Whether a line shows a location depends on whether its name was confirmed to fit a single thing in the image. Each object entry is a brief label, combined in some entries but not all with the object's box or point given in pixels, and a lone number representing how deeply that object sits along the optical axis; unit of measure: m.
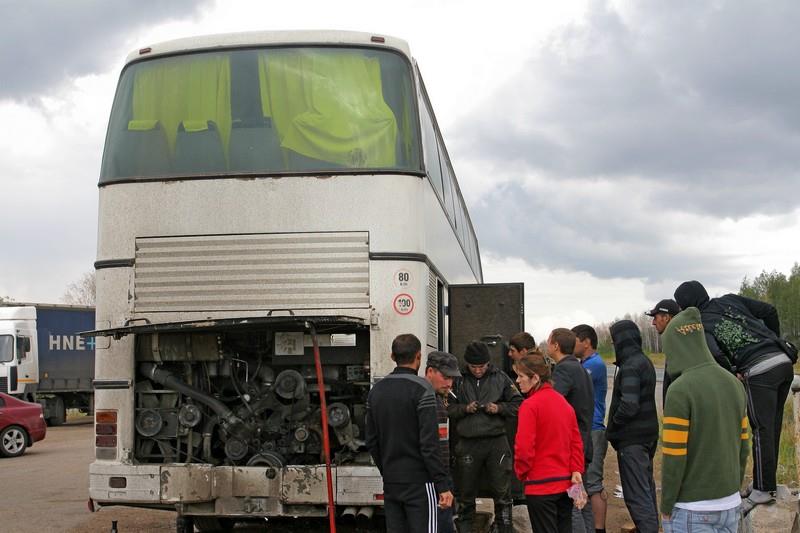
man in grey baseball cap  6.88
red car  19.48
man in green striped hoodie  4.94
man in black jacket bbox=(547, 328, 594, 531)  7.55
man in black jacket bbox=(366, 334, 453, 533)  6.09
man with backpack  7.66
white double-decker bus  8.00
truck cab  26.61
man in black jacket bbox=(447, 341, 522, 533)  8.21
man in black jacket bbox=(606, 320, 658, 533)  7.77
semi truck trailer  26.83
